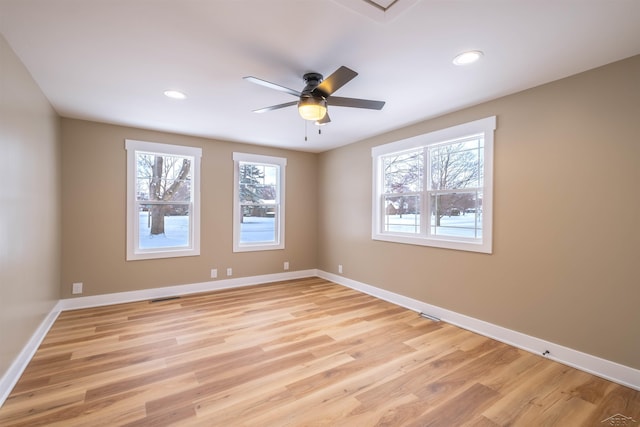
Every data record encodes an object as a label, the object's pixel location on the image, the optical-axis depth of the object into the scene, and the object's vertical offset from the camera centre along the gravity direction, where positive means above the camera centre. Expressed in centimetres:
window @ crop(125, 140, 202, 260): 416 +18
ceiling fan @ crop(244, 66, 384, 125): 210 +94
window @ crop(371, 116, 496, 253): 319 +32
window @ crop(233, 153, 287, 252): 500 +18
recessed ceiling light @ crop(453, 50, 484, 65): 219 +123
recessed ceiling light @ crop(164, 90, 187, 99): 289 +121
